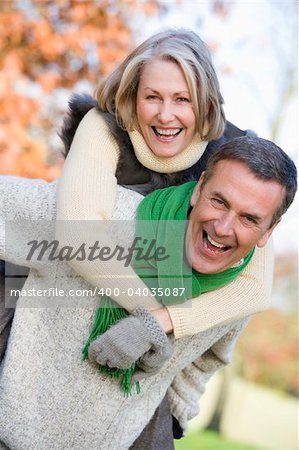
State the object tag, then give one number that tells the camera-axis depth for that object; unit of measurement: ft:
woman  14.67
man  14.16
